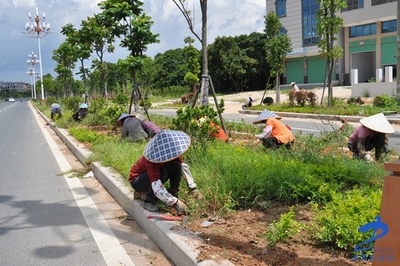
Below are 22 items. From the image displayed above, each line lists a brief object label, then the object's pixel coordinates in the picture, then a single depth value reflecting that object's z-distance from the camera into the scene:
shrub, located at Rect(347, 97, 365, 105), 18.75
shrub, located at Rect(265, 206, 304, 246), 3.40
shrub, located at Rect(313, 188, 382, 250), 3.12
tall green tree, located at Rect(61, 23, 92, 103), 18.80
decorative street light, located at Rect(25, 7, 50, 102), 36.69
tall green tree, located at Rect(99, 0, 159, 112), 12.26
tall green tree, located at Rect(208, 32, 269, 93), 44.62
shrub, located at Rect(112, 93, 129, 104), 16.51
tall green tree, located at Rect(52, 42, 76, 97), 26.38
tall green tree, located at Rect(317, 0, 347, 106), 18.06
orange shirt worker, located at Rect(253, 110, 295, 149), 6.93
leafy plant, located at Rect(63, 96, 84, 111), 20.59
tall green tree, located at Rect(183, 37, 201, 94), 36.56
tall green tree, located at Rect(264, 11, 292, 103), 23.30
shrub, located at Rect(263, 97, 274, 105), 24.23
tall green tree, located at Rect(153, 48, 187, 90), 55.38
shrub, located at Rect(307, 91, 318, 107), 19.59
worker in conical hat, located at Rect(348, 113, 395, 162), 5.95
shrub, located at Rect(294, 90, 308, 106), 19.94
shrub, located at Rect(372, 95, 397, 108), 17.06
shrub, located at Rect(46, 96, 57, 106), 38.45
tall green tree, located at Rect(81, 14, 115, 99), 18.00
